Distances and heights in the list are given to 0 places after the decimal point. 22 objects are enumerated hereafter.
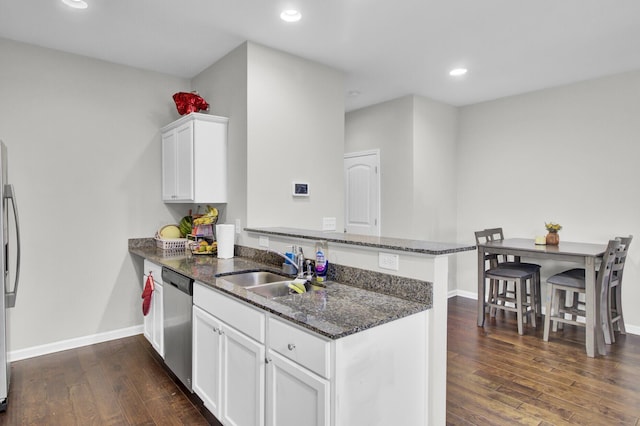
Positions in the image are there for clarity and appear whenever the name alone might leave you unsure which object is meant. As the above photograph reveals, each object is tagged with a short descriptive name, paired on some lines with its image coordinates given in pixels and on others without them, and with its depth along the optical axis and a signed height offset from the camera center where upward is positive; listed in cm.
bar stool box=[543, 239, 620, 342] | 326 -74
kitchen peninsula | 149 -52
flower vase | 396 -33
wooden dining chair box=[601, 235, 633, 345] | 347 -90
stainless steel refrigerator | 239 -49
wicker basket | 348 -34
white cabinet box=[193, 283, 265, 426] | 184 -84
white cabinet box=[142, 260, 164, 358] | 288 -86
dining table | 326 -48
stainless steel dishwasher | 247 -80
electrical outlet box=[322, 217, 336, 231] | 371 -16
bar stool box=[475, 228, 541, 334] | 382 -84
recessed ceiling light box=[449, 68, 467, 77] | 383 +140
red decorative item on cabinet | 349 +98
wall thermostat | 345 +17
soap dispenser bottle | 233 -35
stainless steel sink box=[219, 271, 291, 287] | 254 -49
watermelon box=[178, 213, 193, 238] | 373 -19
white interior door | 515 +21
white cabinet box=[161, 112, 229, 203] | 327 +43
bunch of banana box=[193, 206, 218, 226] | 351 -10
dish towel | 300 -68
